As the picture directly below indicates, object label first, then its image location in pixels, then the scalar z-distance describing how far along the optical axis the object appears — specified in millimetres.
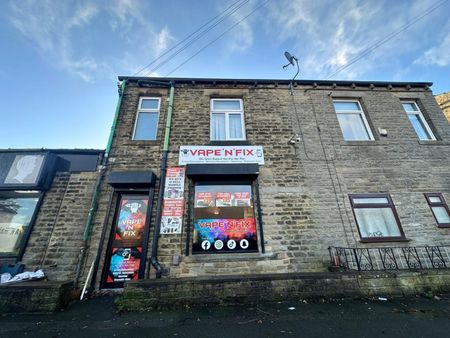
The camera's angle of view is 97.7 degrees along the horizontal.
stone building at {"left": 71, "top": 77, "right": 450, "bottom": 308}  5562
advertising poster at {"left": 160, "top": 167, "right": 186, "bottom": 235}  5695
